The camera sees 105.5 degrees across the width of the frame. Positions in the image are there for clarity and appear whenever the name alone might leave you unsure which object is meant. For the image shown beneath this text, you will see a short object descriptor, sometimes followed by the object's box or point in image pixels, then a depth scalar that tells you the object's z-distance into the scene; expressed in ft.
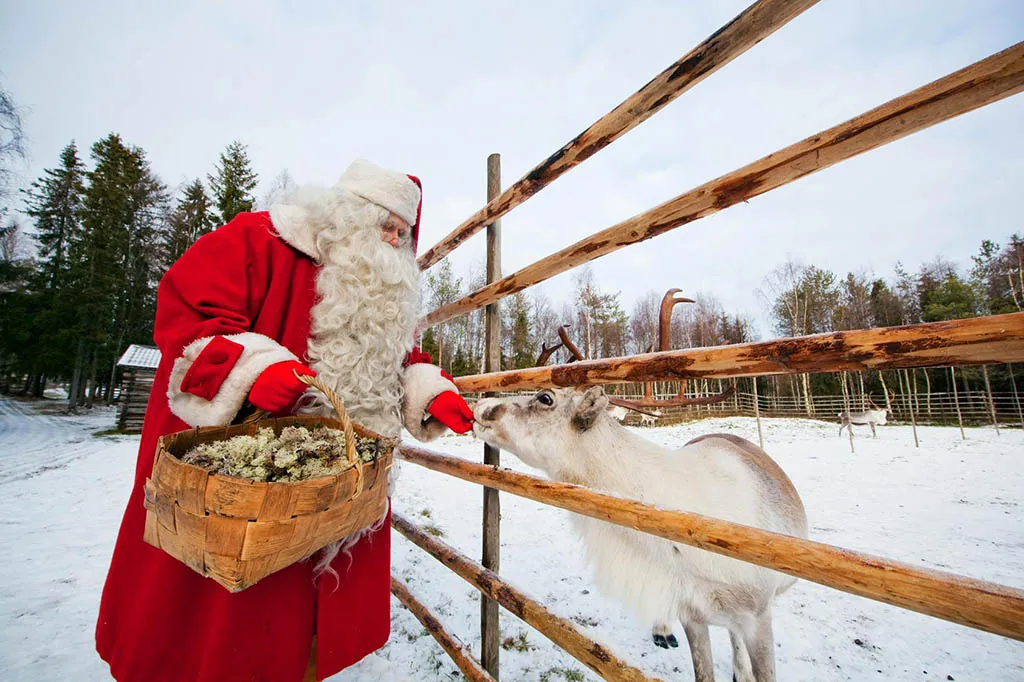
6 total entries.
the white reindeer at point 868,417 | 52.84
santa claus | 4.04
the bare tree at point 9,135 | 31.04
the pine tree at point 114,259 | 59.06
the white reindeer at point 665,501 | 6.22
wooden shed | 45.80
